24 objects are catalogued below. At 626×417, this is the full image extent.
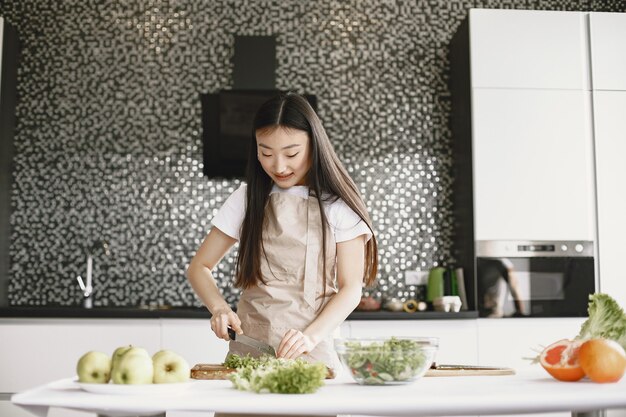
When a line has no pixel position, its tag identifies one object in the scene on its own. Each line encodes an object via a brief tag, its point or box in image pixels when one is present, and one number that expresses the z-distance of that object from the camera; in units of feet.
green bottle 12.69
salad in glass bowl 4.91
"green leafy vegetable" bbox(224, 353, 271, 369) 5.07
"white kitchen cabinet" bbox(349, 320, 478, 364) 11.25
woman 6.64
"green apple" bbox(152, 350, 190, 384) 4.64
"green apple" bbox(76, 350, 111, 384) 4.67
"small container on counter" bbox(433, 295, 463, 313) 11.70
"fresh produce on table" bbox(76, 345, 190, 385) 4.56
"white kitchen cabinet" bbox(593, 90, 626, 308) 11.94
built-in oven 11.89
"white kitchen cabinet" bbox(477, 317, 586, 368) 11.39
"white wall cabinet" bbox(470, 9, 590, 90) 12.17
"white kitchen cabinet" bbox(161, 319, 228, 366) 11.00
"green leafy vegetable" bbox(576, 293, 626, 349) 5.70
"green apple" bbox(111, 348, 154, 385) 4.55
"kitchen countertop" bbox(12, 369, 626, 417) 4.23
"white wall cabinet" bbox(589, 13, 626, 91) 12.23
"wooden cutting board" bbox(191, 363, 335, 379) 5.41
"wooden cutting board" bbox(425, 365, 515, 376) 5.69
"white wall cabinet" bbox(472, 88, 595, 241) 11.93
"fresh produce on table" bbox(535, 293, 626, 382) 5.08
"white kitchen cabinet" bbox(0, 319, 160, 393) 11.03
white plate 4.49
